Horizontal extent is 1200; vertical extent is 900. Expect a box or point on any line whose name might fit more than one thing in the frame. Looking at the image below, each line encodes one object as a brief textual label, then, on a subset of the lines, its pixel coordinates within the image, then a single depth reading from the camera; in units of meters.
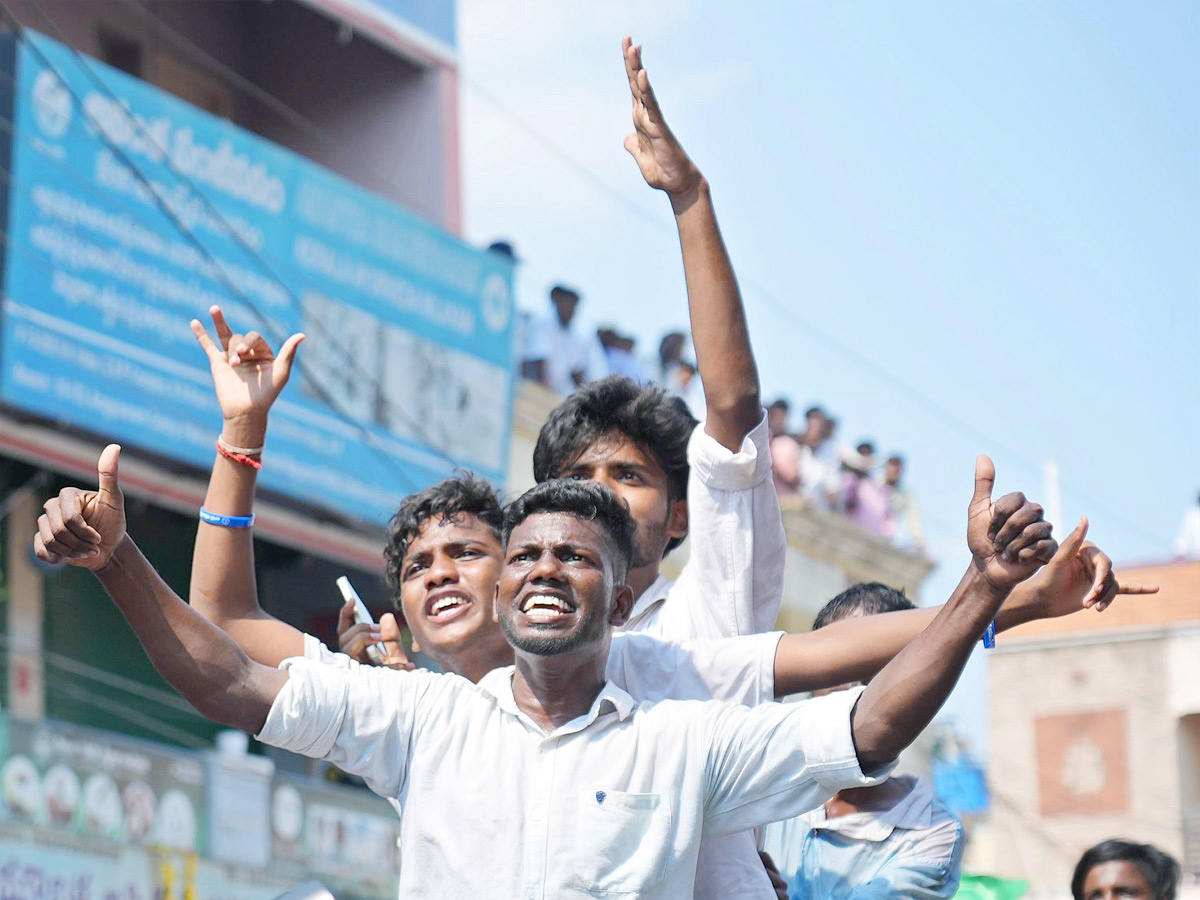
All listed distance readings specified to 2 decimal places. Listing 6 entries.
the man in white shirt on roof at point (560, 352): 14.98
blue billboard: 12.04
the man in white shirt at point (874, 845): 4.17
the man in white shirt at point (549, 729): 3.27
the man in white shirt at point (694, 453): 3.87
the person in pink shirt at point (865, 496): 19.03
